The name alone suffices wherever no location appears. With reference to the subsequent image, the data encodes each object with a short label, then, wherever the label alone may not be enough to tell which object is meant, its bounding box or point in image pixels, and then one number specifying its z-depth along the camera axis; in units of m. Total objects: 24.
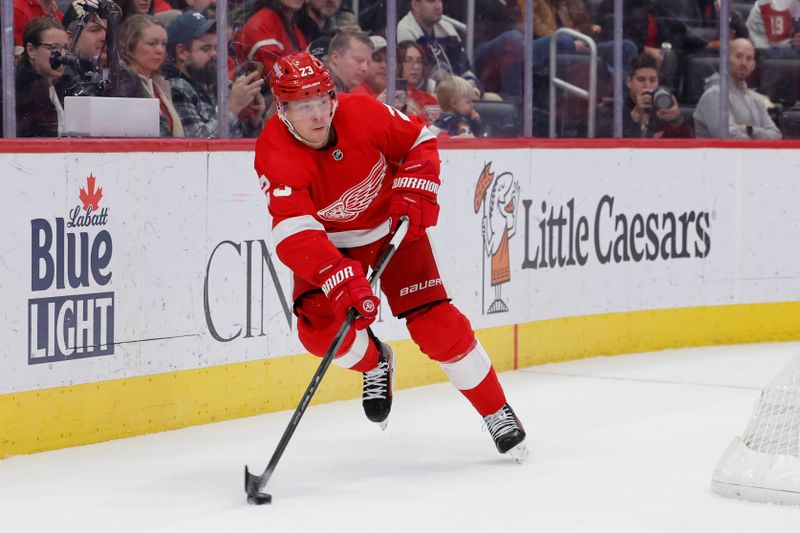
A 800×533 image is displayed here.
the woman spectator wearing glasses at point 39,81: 8.02
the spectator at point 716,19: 12.77
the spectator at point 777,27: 13.11
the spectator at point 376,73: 10.37
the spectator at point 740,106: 12.84
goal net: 6.55
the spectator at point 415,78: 10.67
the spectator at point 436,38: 10.72
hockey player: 6.93
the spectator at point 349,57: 10.04
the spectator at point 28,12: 7.97
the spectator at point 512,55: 11.45
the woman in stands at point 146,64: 8.63
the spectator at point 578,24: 11.86
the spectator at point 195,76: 8.98
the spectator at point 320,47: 9.84
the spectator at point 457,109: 11.02
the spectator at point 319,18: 9.77
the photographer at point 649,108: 12.44
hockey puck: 6.62
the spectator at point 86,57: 8.28
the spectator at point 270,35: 9.43
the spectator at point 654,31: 12.34
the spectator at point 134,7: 8.59
